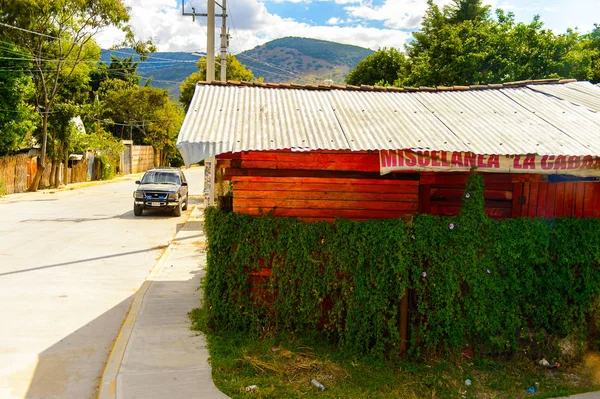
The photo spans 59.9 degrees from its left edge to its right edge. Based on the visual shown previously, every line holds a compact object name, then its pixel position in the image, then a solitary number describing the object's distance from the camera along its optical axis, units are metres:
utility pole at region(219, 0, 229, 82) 19.62
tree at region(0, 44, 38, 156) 25.38
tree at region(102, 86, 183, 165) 48.78
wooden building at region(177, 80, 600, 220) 5.98
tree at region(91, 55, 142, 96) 53.95
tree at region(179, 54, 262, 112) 38.73
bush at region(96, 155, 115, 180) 41.03
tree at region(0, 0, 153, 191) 27.53
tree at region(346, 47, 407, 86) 40.38
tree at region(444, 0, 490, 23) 33.31
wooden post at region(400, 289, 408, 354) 6.37
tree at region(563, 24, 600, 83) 18.16
